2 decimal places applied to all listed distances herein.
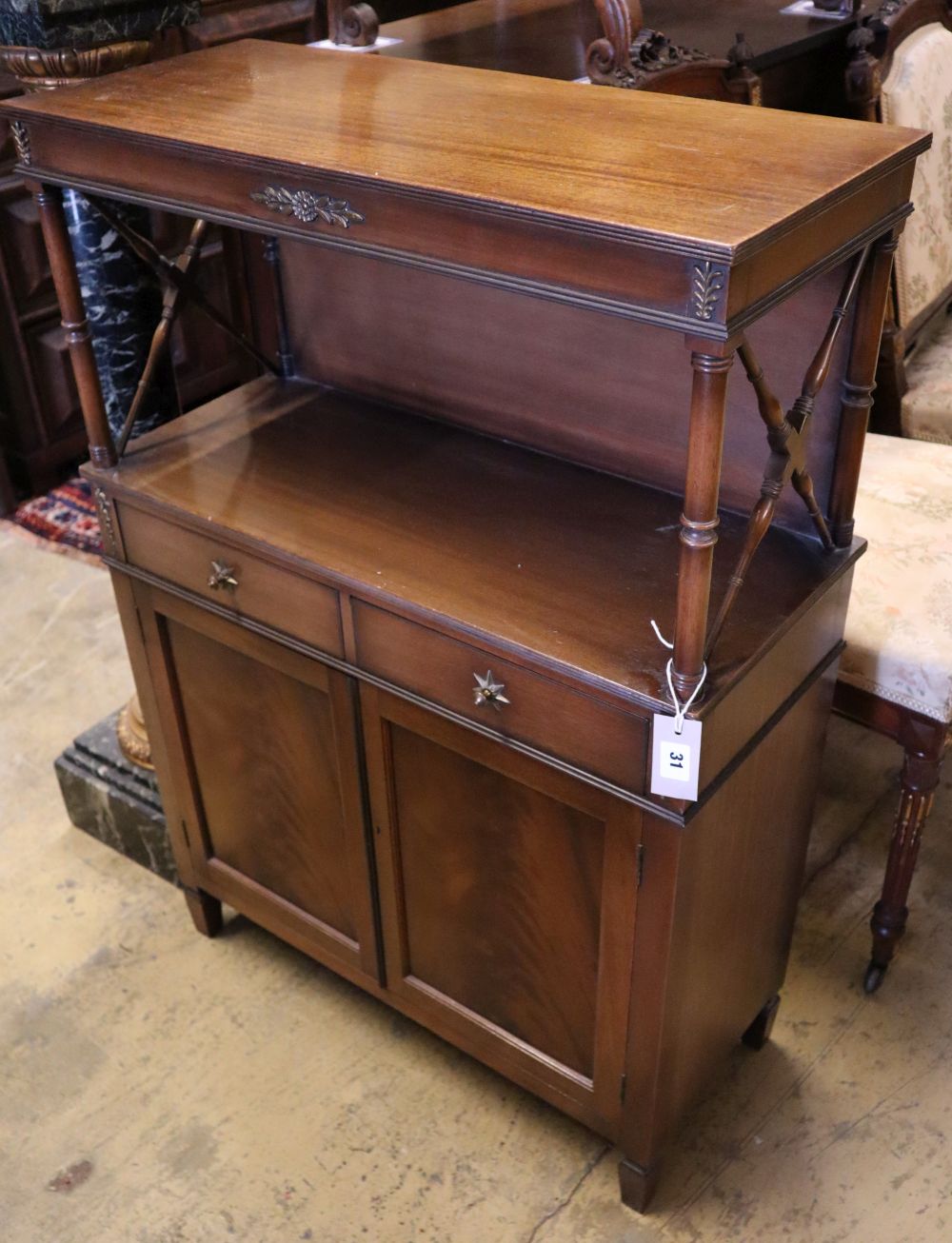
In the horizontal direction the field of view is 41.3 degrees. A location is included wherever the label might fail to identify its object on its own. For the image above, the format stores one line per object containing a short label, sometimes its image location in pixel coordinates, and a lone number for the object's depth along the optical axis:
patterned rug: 3.45
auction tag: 1.33
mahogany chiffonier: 1.26
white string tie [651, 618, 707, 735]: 1.32
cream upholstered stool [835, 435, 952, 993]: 1.87
